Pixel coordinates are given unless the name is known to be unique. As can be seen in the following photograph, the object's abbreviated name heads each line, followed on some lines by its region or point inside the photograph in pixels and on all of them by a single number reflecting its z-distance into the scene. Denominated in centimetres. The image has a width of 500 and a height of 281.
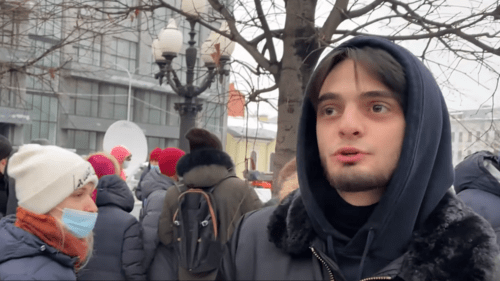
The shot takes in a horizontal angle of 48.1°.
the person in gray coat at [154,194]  513
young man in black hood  151
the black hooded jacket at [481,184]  328
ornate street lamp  862
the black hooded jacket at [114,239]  438
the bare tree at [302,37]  416
